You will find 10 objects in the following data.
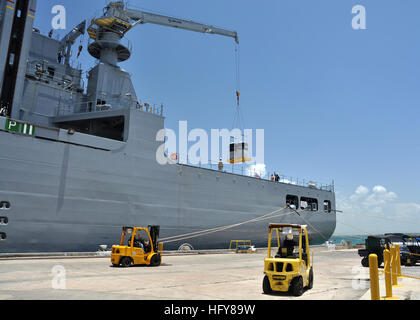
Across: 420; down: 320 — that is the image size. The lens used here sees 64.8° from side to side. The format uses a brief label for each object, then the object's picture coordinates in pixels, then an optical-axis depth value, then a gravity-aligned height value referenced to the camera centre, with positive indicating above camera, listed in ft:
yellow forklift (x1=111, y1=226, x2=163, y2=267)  40.57 -3.28
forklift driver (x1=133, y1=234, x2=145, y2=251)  42.73 -2.02
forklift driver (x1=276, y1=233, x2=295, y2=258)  26.27 -1.32
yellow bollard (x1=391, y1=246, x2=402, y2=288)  28.99 -2.82
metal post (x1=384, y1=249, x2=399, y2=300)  22.56 -3.57
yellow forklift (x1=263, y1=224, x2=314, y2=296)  23.99 -2.71
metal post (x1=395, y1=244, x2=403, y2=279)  33.86 -3.14
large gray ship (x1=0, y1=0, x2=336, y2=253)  48.83 +10.54
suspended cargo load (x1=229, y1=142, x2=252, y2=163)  88.63 +20.41
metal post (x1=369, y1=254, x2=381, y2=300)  19.08 -2.57
